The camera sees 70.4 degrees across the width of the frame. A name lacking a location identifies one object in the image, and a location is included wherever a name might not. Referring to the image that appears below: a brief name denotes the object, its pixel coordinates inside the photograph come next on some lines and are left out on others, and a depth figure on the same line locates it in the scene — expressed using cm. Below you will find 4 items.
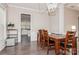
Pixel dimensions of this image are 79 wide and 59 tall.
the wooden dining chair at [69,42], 144
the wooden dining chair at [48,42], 157
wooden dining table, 149
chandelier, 166
